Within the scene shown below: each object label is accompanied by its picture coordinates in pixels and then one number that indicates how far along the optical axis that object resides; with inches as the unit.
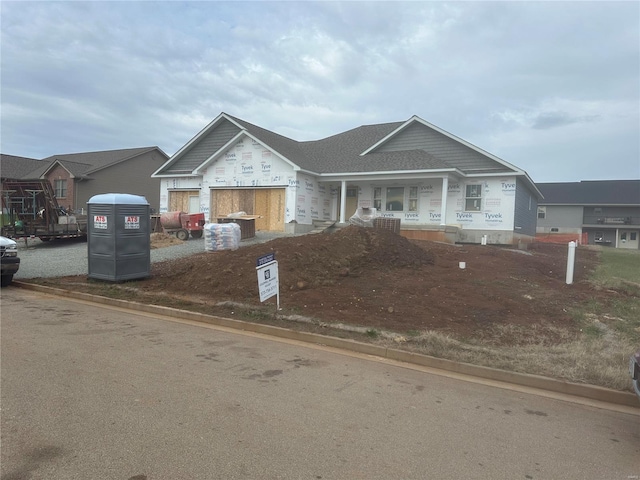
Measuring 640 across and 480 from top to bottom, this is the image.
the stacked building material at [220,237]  561.6
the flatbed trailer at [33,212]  753.6
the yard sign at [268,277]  311.9
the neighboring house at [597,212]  1828.2
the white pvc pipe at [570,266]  418.6
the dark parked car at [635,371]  149.5
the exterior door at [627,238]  1822.1
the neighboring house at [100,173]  1441.9
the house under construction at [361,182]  800.3
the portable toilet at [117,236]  415.8
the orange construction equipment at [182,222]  800.9
